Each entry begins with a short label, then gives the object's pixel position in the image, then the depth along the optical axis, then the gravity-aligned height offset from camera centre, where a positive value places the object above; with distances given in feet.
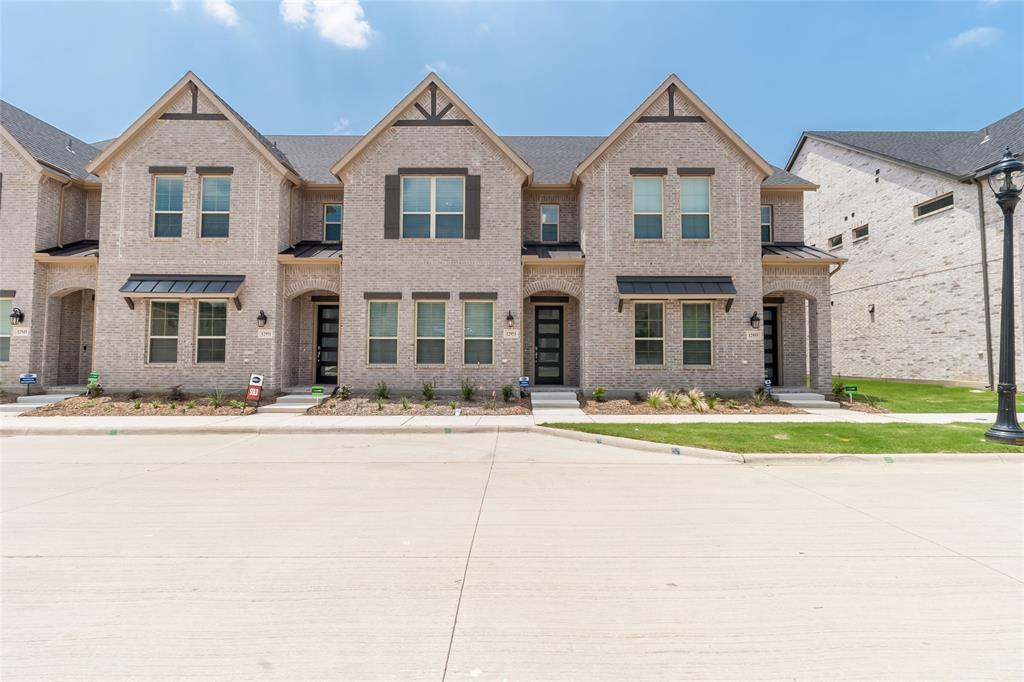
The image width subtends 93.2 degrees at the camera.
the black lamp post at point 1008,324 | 30.07 +2.23
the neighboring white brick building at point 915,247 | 57.16 +14.68
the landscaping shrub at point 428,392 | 47.42 -3.56
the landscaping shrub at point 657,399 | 45.72 -4.02
